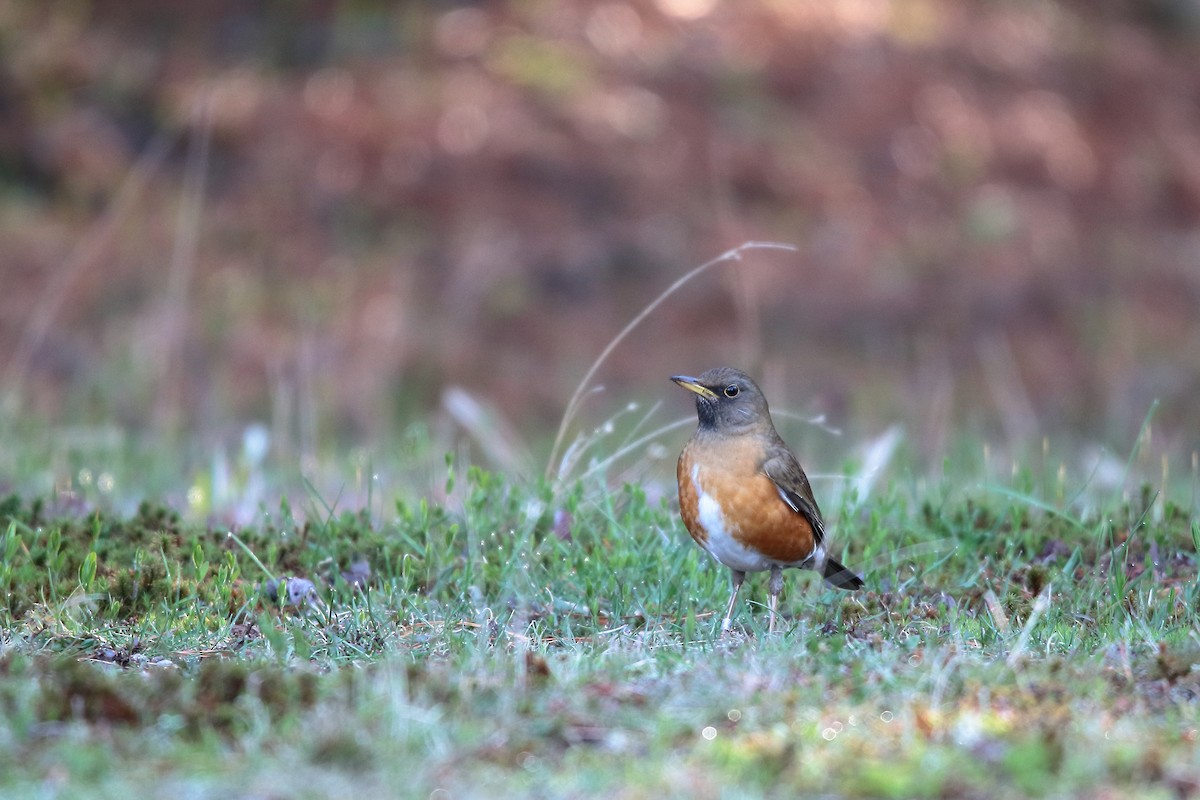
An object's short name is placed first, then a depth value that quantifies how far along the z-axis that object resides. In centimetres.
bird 1058
